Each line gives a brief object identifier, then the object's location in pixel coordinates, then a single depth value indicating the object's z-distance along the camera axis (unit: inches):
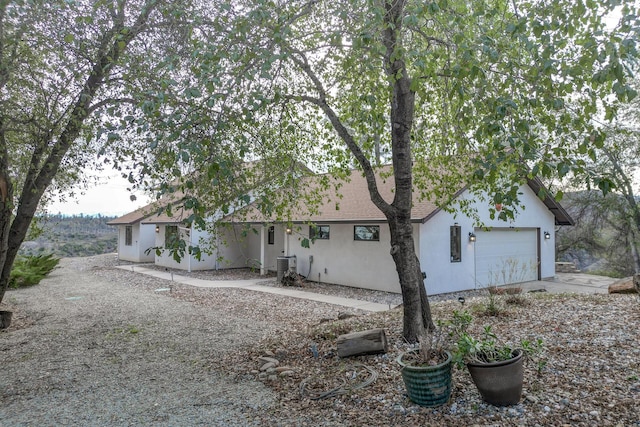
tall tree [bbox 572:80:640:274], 626.3
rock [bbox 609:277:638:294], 351.5
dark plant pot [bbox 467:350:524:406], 142.3
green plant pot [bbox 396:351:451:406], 149.3
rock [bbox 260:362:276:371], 209.7
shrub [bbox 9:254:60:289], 536.1
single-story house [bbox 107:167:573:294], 473.7
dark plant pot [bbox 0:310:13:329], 311.7
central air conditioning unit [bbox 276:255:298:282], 565.6
